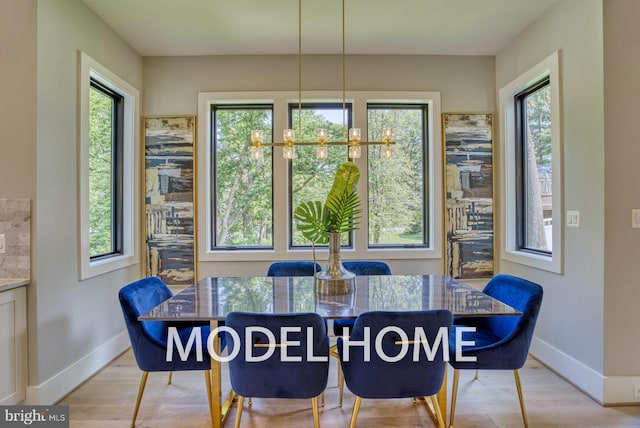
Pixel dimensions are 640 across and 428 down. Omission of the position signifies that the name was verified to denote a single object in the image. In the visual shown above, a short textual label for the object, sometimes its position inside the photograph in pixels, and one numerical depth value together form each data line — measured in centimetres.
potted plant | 199
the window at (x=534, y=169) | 282
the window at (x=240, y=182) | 344
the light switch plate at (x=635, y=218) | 216
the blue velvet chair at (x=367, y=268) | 280
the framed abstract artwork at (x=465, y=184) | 334
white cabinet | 191
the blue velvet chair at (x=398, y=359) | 151
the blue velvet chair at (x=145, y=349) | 188
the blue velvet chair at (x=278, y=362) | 151
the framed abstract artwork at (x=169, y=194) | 331
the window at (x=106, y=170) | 254
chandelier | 215
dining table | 170
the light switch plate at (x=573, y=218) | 237
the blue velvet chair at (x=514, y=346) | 188
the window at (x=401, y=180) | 346
